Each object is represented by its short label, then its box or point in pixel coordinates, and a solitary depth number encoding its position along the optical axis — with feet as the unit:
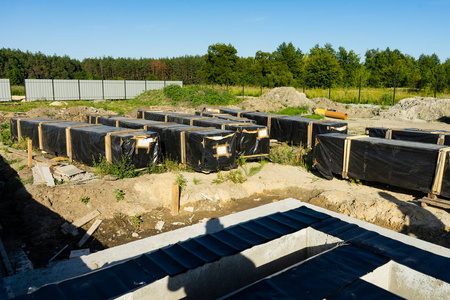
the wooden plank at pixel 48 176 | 30.48
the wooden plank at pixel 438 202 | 26.54
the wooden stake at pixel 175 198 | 28.04
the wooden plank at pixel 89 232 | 23.45
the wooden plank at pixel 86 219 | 25.48
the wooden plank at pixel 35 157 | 35.05
